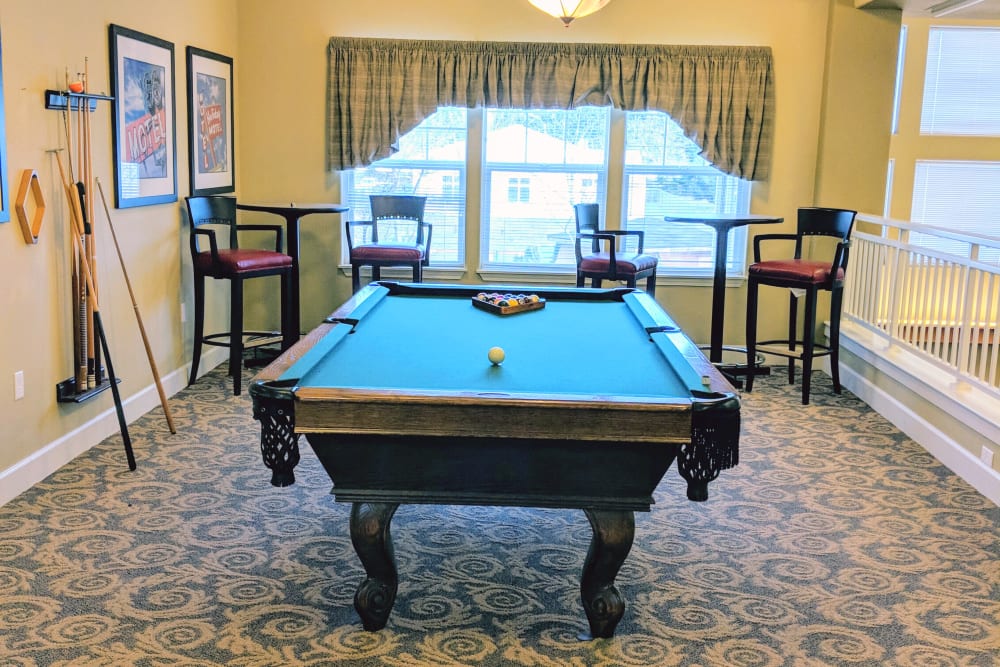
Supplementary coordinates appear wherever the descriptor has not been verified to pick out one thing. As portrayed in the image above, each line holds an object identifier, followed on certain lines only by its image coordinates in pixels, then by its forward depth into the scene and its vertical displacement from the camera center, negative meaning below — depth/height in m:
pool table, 2.40 -0.62
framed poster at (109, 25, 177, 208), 4.76 +0.29
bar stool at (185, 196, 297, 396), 5.42 -0.51
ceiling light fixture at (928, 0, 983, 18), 5.78 +1.20
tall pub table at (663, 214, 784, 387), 5.89 -0.70
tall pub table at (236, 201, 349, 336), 5.80 -0.22
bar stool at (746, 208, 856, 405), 5.53 -0.50
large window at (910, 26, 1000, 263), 7.34 +0.58
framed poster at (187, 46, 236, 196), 5.77 +0.34
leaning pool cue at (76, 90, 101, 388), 4.16 -0.12
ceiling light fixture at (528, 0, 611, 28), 4.33 +0.82
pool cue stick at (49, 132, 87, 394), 4.22 -0.68
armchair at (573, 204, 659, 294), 5.86 -0.45
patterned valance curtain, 6.39 +0.69
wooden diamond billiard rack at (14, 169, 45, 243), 3.82 -0.14
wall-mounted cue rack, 4.11 -0.39
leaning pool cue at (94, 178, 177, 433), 4.44 -0.75
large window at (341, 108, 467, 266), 6.64 +0.05
